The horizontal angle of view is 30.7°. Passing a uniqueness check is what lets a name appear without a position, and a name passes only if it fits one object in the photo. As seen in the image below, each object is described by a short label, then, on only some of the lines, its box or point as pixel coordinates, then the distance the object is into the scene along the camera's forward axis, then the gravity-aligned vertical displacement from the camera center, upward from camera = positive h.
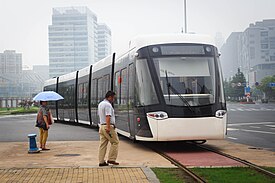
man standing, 11.64 -0.72
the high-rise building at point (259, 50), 165.12 +17.24
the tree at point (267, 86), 116.91 +2.67
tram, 14.43 +0.26
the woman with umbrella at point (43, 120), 16.12 -0.67
